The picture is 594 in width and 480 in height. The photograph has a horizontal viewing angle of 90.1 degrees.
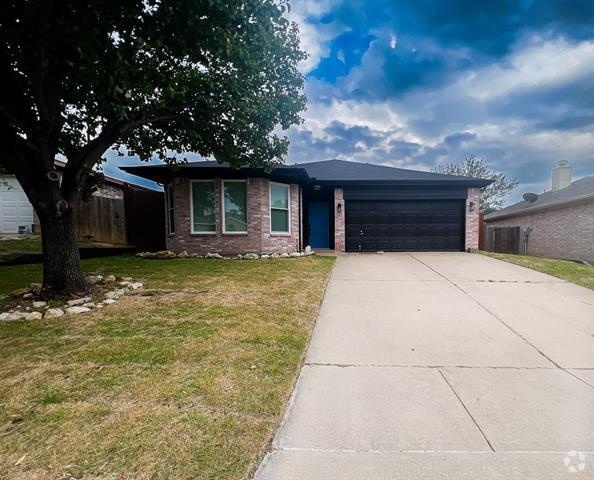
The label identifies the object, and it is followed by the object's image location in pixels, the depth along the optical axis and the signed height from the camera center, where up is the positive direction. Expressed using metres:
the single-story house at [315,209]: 10.32 +0.61
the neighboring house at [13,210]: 12.71 +0.69
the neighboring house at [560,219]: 12.70 +0.21
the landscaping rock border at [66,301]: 4.35 -1.26
